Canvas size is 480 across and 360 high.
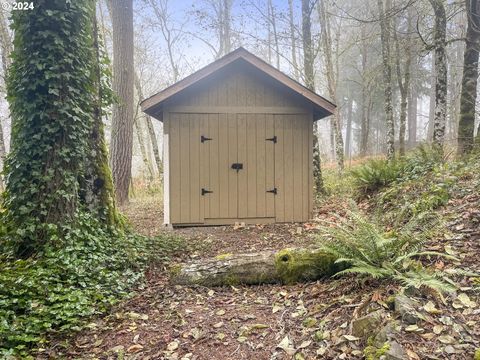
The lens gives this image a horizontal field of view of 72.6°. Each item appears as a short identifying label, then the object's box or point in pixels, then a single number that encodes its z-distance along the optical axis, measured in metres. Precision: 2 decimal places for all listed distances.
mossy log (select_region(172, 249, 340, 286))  3.60
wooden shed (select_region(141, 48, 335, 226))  6.76
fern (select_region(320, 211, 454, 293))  2.69
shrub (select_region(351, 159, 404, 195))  7.04
